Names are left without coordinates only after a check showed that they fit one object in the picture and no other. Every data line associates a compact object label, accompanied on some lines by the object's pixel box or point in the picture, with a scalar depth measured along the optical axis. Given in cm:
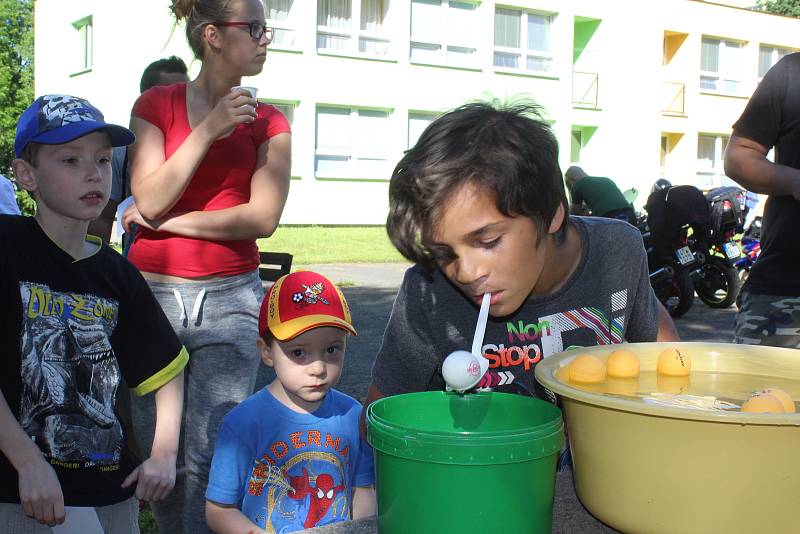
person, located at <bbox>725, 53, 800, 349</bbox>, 243
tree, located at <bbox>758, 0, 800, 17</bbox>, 3978
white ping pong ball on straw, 120
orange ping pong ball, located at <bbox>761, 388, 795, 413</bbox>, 110
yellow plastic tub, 99
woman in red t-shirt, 236
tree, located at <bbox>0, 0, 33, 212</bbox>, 2667
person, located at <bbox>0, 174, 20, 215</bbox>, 345
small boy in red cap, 196
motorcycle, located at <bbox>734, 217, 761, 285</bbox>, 909
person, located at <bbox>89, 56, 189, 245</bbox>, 331
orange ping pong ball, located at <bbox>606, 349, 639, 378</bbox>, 134
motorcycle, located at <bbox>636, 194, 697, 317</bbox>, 746
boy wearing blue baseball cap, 183
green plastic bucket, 102
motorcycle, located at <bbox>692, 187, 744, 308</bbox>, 775
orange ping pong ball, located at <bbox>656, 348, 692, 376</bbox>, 141
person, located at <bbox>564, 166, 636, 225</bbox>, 739
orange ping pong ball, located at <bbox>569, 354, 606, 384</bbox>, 128
